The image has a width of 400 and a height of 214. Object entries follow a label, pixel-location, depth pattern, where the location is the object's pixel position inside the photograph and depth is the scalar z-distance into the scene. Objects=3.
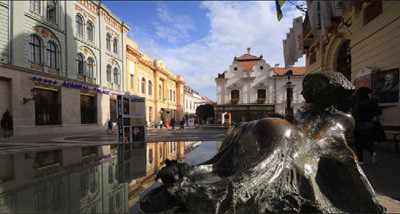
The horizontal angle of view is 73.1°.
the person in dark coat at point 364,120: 5.27
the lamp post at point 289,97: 11.23
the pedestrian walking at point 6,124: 15.48
